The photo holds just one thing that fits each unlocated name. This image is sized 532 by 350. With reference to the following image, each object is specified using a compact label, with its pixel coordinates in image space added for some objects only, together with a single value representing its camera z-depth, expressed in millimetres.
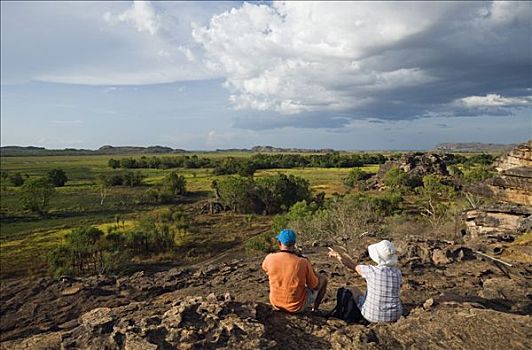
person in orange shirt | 5676
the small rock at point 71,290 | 11586
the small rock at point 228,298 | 5962
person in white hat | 5477
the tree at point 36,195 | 50438
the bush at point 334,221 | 22516
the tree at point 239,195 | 52094
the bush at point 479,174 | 44938
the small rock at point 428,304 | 6150
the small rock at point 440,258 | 10586
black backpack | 5914
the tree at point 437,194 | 30300
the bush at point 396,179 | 61338
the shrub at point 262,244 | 26906
